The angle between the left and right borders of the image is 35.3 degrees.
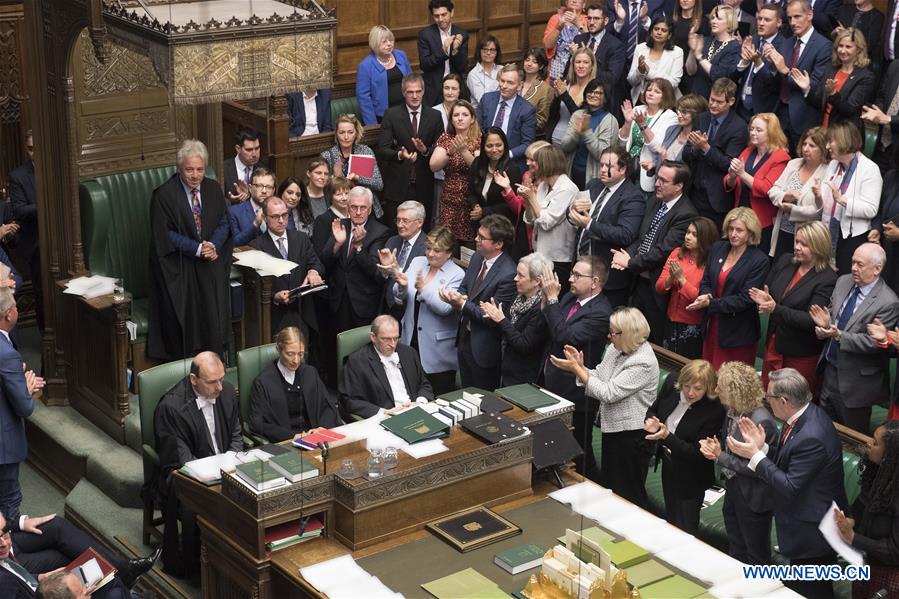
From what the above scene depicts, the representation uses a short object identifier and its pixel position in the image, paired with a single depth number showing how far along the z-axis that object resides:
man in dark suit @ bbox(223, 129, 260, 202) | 8.45
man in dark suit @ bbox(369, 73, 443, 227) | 9.08
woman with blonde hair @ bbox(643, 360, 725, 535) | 6.27
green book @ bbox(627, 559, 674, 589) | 5.42
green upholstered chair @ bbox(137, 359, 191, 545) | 6.77
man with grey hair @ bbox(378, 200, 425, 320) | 7.81
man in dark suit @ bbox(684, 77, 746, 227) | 8.31
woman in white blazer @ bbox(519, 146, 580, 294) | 8.18
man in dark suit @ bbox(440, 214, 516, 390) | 7.44
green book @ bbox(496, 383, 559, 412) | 6.47
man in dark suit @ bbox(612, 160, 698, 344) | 7.75
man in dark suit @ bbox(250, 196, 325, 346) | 7.81
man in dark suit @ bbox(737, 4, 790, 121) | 8.80
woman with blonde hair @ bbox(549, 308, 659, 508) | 6.55
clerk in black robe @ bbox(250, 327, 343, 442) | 6.82
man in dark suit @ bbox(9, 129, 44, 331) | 8.39
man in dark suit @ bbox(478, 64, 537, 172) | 9.04
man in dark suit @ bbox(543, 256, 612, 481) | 6.97
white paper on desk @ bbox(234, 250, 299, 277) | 7.75
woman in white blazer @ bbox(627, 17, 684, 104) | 9.34
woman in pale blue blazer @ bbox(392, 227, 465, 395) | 7.61
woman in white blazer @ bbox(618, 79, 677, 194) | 8.52
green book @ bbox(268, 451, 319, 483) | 5.61
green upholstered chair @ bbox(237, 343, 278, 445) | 7.04
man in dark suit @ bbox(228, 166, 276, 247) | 7.96
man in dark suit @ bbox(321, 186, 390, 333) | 7.96
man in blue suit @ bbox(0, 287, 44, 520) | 6.58
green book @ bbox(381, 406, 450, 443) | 6.03
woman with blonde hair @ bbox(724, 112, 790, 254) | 7.99
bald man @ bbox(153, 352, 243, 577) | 6.48
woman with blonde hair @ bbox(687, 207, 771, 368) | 7.28
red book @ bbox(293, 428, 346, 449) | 5.96
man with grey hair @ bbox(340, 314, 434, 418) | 6.98
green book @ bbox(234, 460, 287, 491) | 5.53
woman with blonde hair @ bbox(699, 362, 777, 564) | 5.91
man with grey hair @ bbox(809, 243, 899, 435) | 6.75
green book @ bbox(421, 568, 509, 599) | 5.28
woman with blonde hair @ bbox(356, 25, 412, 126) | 9.56
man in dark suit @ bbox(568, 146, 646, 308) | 8.03
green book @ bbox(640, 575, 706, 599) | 5.35
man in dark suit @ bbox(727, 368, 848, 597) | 5.76
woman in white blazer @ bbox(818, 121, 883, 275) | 7.56
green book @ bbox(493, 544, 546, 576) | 5.50
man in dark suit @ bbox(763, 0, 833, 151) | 8.66
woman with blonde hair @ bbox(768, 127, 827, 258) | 7.71
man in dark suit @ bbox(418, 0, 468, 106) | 9.99
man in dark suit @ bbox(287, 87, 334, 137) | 9.38
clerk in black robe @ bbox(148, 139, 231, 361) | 7.68
